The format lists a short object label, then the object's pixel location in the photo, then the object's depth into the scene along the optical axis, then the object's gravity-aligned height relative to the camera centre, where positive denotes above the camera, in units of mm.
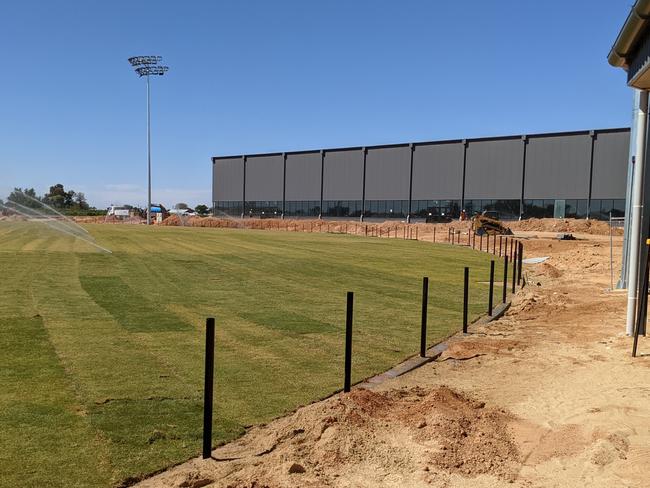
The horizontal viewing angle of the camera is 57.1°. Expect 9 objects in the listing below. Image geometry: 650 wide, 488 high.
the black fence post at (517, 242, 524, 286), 19366 -1766
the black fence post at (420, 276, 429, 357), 9000 -1762
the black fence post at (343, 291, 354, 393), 7052 -1635
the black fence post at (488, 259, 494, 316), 13281 -2004
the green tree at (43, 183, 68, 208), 163862 +1192
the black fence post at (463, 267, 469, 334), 10891 -1747
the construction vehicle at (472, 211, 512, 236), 53219 -1325
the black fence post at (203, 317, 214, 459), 5203 -1660
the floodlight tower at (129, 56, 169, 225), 93938 +21843
